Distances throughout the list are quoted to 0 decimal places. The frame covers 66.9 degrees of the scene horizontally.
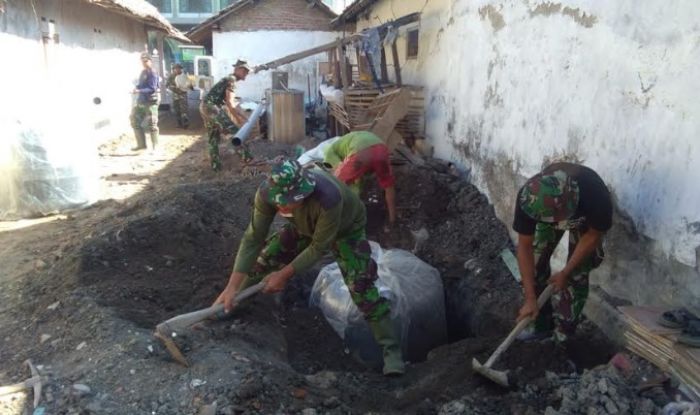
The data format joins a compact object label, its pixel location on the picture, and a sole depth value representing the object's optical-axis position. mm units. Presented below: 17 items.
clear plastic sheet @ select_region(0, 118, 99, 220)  5480
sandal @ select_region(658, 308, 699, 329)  2400
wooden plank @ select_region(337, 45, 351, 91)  8086
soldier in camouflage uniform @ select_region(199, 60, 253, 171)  7617
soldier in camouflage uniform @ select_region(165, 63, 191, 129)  12930
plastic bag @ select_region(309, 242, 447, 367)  3623
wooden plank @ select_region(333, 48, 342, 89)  8820
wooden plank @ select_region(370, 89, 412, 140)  6168
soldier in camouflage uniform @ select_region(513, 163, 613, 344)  2609
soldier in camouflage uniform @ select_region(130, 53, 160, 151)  9391
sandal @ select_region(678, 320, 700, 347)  2283
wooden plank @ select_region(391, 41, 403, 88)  8016
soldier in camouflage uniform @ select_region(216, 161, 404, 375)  2742
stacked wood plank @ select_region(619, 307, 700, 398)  2229
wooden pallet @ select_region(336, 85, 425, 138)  7254
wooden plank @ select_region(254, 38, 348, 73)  8014
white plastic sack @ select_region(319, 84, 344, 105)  8117
